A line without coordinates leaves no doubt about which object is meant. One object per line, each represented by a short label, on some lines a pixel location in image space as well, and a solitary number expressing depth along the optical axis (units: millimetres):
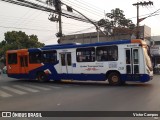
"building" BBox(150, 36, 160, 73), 39531
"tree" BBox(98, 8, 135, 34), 60300
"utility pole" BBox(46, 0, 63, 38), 23438
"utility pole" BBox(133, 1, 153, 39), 40275
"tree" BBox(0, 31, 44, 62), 60281
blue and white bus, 18781
